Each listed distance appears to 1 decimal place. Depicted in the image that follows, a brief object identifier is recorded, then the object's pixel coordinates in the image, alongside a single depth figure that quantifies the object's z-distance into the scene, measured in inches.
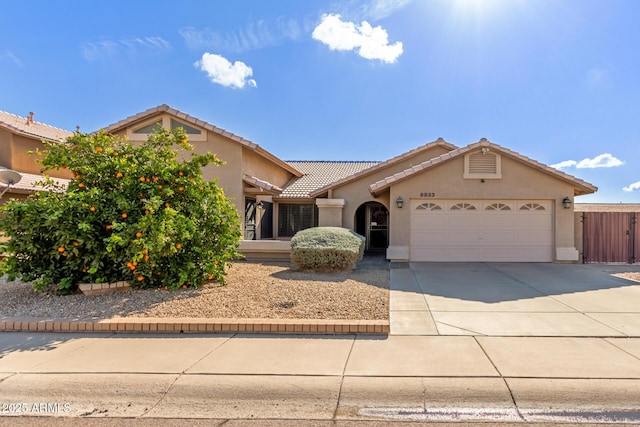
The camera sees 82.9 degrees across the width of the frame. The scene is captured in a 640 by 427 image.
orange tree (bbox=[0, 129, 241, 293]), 283.6
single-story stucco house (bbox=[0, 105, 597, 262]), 514.9
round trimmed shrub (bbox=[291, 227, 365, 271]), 415.2
